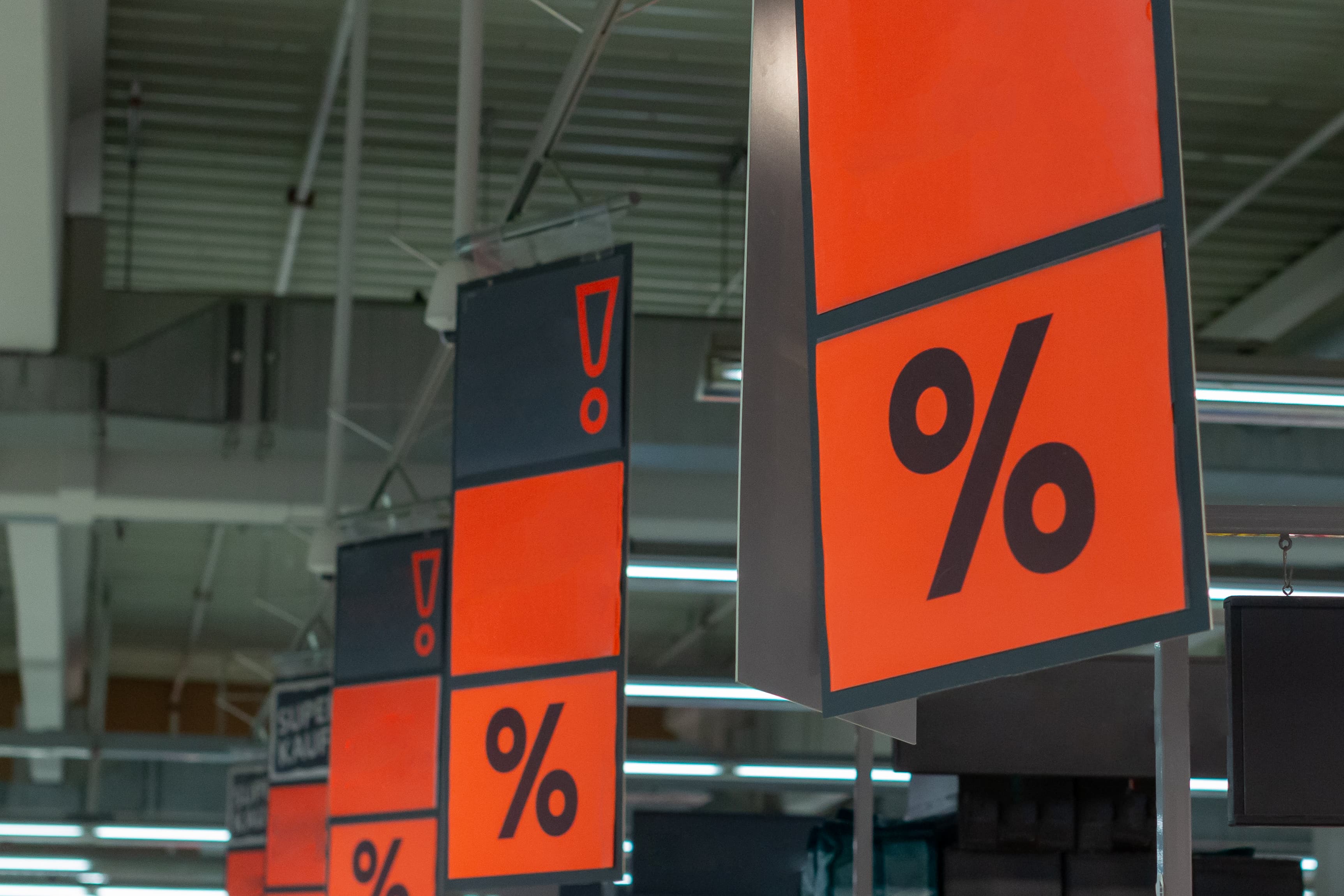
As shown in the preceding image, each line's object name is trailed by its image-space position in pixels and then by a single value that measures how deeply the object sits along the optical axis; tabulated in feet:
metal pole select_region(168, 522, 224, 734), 62.20
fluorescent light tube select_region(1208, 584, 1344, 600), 16.55
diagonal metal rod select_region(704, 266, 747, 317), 47.19
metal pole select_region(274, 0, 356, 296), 36.06
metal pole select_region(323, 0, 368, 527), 33.47
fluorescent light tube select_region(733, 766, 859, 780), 42.70
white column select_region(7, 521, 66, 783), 45.80
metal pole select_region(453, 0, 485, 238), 25.70
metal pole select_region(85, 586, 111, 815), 68.80
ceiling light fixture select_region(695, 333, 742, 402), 23.54
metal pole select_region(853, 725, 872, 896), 18.54
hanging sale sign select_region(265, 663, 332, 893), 38.42
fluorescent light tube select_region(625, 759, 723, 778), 40.42
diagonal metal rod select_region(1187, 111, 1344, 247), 38.88
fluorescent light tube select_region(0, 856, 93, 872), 76.33
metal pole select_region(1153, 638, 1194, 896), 9.62
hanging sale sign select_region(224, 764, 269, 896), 53.16
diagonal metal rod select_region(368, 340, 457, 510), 30.83
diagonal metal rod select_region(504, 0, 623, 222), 22.70
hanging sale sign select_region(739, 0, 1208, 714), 6.05
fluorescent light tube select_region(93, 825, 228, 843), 69.72
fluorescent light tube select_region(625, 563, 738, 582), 24.86
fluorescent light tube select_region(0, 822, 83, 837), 69.56
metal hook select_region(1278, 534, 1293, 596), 14.11
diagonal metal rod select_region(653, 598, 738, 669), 69.10
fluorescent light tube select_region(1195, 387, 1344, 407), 24.16
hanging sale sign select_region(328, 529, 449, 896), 25.20
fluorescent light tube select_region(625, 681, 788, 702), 28.09
